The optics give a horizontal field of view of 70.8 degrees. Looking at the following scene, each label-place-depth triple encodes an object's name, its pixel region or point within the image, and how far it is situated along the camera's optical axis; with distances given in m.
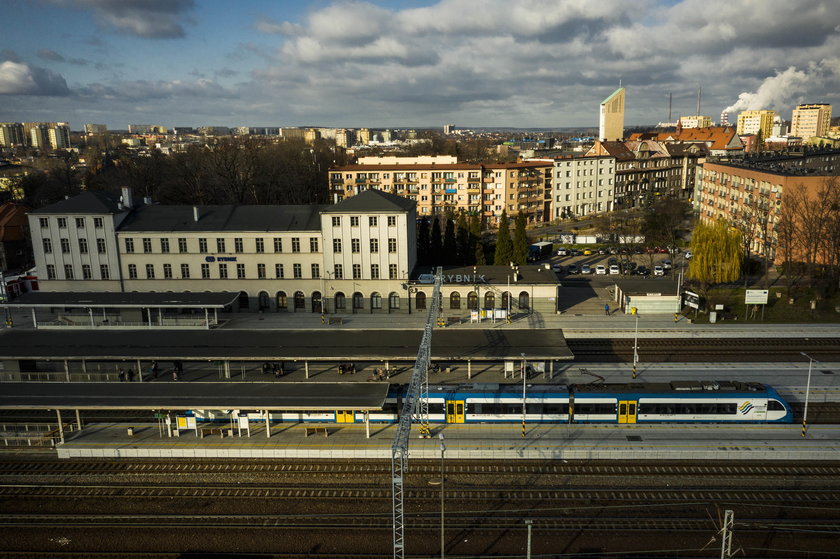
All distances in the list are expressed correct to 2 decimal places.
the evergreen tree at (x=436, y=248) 70.88
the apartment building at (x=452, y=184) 106.94
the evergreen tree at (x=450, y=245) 71.00
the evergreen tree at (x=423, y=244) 72.56
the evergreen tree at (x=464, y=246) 72.38
